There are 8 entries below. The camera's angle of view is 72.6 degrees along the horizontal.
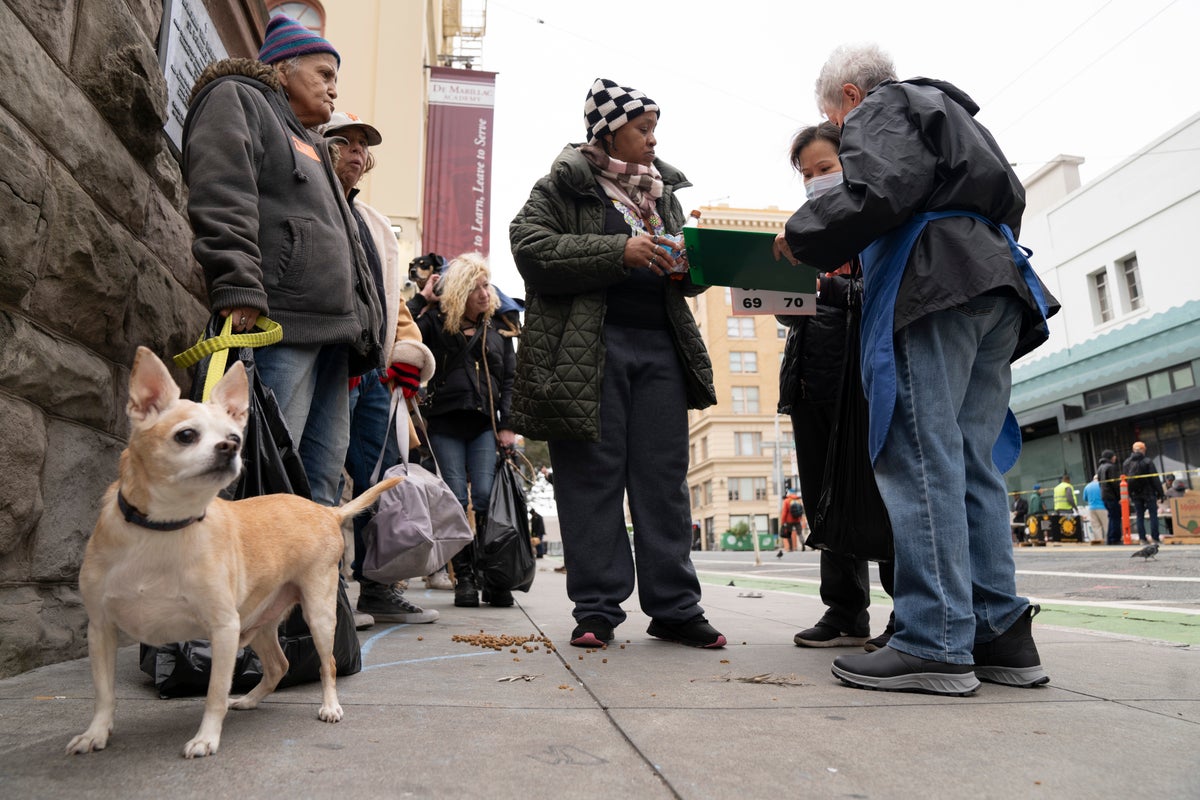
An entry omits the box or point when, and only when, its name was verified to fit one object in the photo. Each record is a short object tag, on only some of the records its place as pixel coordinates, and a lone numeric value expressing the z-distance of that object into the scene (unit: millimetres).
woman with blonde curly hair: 5613
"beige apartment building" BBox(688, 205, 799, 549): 59719
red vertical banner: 14305
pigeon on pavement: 10055
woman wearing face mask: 3535
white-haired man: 2496
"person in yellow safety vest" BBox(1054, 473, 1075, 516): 21544
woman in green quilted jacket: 3443
